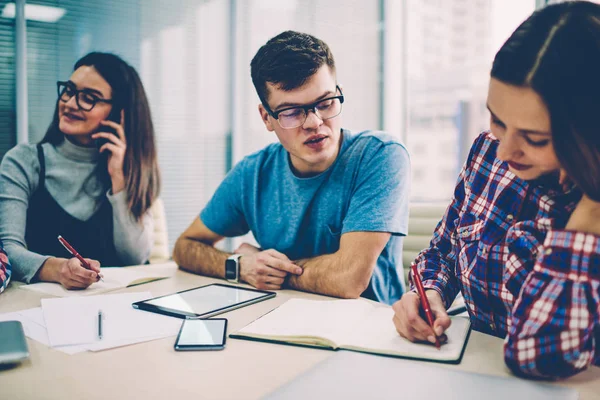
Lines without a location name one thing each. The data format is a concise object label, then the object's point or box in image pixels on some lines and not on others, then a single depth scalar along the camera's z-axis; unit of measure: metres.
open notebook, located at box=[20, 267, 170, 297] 1.39
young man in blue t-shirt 1.44
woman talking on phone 1.92
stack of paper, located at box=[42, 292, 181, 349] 0.98
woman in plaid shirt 0.76
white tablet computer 1.16
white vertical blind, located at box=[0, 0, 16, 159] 2.66
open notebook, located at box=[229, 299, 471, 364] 0.90
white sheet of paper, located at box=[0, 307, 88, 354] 0.93
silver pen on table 0.99
